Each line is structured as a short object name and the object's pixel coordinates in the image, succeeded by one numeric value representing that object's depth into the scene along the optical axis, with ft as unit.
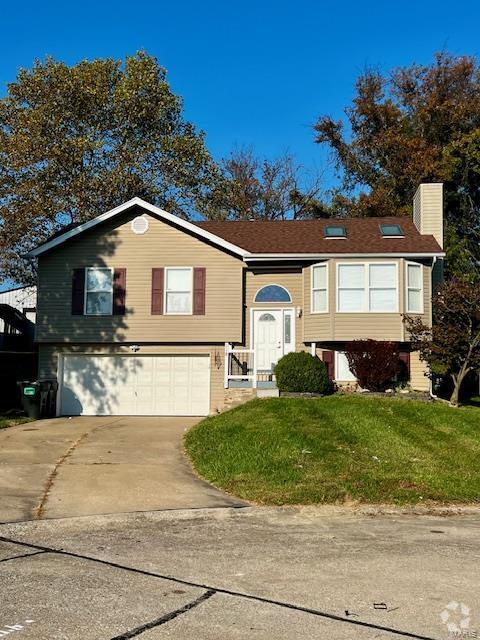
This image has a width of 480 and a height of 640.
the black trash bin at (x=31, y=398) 67.21
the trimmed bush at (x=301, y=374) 63.52
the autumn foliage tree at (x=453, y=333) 63.62
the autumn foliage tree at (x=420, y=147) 106.52
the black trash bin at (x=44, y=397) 68.84
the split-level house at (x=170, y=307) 71.72
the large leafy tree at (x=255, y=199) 118.73
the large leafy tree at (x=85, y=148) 102.32
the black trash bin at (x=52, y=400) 70.59
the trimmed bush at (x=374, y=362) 65.00
